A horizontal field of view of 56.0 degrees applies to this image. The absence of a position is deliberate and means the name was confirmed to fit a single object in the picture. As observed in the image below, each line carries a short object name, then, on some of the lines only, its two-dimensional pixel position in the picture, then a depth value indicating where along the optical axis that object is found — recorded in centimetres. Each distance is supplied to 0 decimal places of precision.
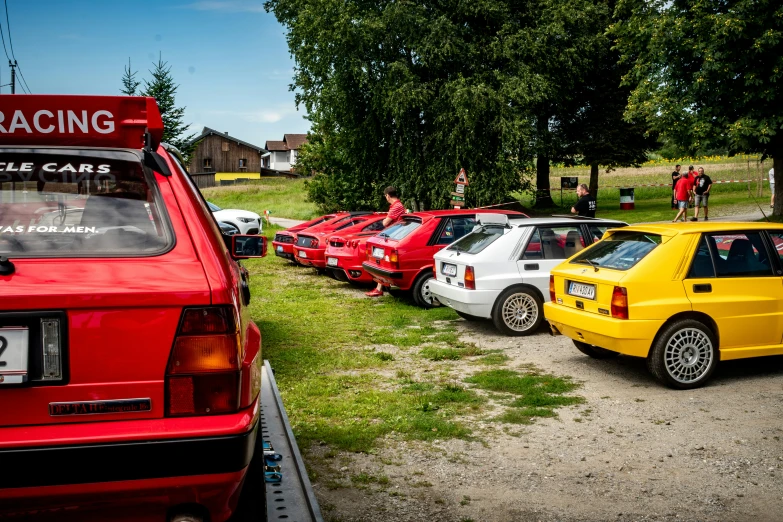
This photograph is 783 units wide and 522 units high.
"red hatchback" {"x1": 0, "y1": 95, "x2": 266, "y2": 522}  242
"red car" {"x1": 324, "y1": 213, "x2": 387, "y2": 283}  1483
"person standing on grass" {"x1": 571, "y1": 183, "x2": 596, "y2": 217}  1527
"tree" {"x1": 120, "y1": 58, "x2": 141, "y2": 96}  3198
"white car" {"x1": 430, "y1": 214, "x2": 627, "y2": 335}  979
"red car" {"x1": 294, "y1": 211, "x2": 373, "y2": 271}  1745
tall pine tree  3300
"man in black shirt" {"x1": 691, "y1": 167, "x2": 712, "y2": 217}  2382
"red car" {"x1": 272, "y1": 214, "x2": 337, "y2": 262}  1975
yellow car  692
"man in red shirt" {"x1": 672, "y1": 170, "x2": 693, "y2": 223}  2414
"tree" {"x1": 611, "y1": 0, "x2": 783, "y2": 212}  2233
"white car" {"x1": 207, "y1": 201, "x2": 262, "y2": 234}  2558
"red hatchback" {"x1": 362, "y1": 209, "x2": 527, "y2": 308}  1220
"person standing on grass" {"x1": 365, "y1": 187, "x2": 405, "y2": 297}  1406
